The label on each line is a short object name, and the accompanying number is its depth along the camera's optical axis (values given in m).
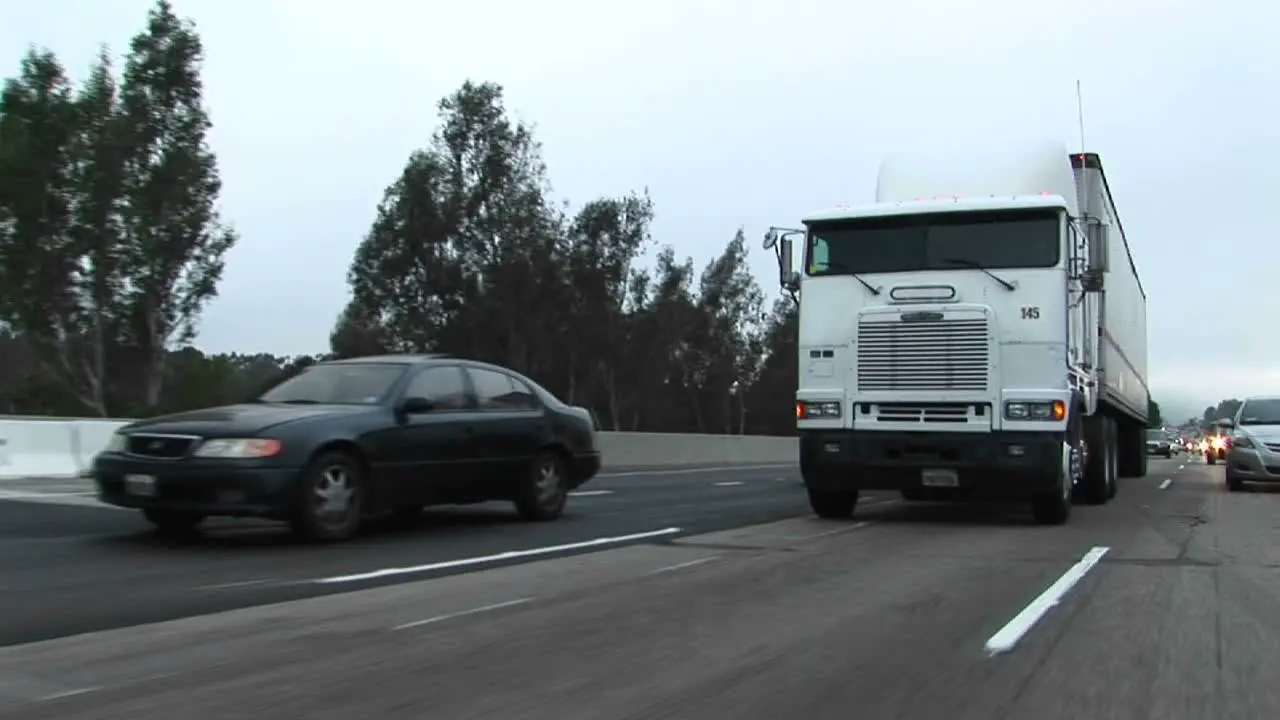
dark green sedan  8.45
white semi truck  11.46
